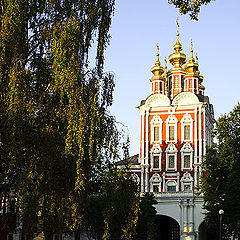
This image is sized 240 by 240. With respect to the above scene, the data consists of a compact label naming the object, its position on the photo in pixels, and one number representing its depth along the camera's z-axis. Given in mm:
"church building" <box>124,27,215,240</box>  49344
